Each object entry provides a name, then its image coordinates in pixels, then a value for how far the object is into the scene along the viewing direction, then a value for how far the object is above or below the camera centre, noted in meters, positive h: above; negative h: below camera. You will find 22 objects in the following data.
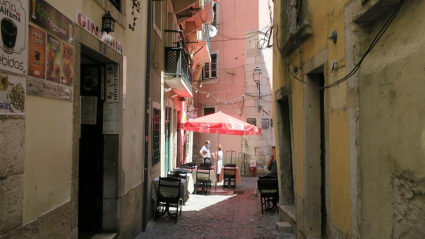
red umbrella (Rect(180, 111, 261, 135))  13.34 +0.55
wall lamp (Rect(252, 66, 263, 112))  18.99 +3.37
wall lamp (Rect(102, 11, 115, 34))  5.45 +1.75
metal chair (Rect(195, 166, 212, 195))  13.11 -1.35
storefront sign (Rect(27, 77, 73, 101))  3.55 +0.54
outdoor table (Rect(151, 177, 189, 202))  9.15 -1.25
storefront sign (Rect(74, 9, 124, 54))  4.70 +1.57
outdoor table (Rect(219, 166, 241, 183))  14.66 -1.41
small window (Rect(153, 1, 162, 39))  9.70 +3.38
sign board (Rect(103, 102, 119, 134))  6.17 +0.37
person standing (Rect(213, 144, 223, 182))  15.56 -0.76
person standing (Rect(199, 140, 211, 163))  16.02 -0.56
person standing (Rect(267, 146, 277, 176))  11.44 -0.81
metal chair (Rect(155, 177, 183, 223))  9.12 -1.26
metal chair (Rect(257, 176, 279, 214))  10.16 -1.30
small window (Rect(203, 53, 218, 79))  22.86 +4.50
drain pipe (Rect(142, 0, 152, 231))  8.19 +0.32
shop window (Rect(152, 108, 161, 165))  9.67 +0.09
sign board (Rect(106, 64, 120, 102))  6.22 +0.97
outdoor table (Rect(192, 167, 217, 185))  13.20 -1.25
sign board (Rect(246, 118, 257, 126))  20.28 +1.06
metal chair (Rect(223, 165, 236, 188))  14.51 -1.30
